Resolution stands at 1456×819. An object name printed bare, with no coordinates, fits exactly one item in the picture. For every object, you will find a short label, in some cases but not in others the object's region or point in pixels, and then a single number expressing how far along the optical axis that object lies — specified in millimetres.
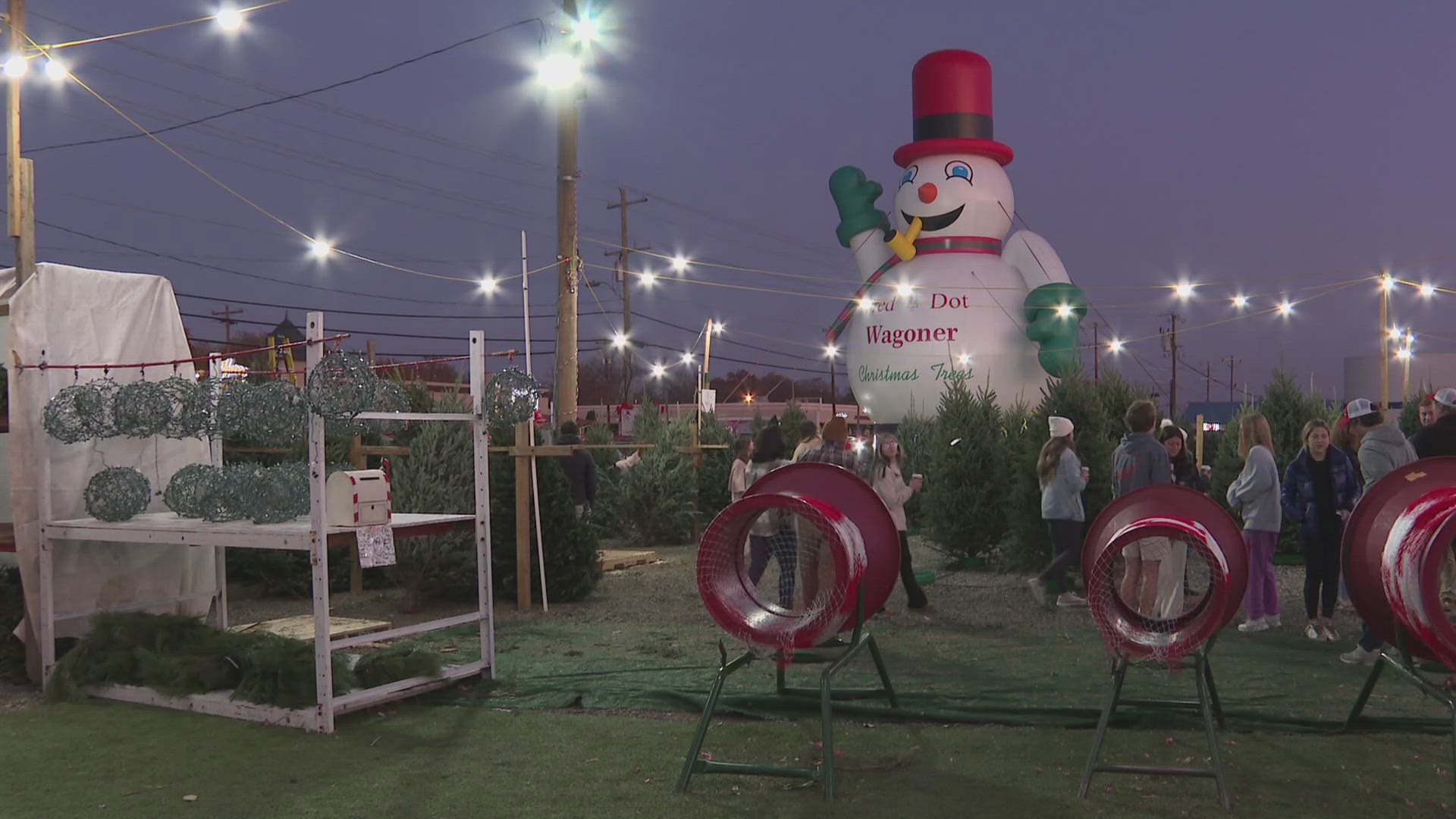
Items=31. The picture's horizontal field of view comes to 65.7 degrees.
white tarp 6641
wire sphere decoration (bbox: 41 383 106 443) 6473
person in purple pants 7715
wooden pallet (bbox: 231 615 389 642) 7742
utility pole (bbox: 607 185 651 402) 34875
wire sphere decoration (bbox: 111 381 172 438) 6426
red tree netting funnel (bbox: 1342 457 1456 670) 3975
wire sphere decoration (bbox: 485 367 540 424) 6848
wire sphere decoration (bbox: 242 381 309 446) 5988
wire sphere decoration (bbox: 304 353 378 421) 5465
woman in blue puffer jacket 7594
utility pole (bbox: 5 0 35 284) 7711
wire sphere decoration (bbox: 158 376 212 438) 6363
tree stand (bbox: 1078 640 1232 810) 4297
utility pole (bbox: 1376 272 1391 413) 17758
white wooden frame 5637
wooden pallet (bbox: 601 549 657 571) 12375
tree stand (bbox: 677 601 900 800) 4512
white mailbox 5785
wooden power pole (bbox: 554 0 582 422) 13586
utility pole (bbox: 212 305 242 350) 48528
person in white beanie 9086
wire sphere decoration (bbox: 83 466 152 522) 6605
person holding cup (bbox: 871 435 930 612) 8844
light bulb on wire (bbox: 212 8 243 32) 8586
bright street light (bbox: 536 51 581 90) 13547
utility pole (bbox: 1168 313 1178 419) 55441
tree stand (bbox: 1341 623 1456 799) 4160
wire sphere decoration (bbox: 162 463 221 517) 6266
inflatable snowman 17656
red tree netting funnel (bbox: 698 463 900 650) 4465
